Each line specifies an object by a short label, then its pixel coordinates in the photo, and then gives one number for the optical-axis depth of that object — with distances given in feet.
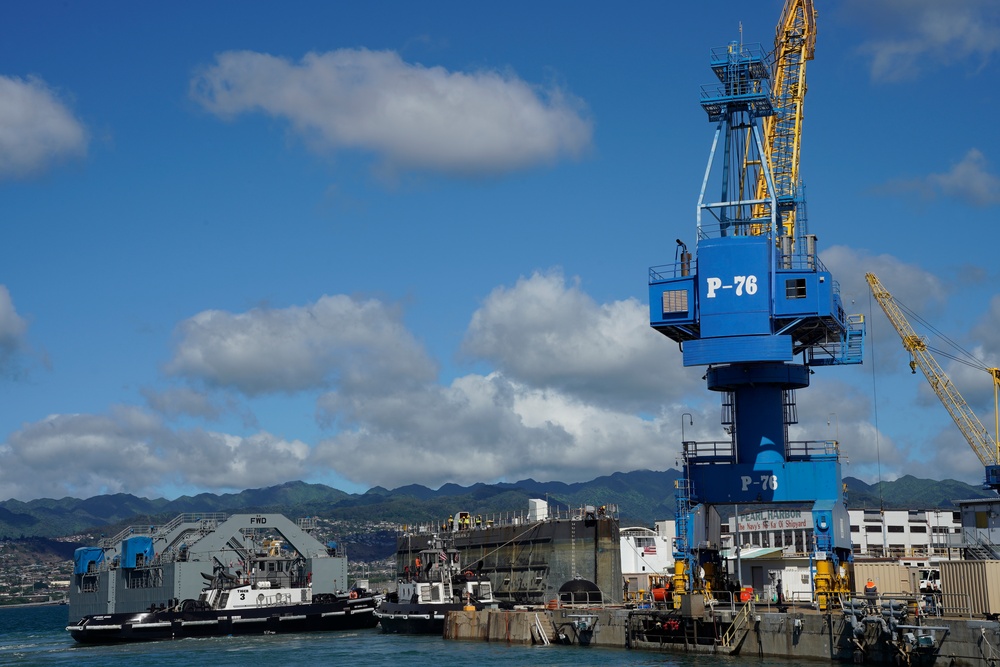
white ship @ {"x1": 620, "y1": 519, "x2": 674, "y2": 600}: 283.59
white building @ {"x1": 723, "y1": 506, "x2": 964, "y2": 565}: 310.24
